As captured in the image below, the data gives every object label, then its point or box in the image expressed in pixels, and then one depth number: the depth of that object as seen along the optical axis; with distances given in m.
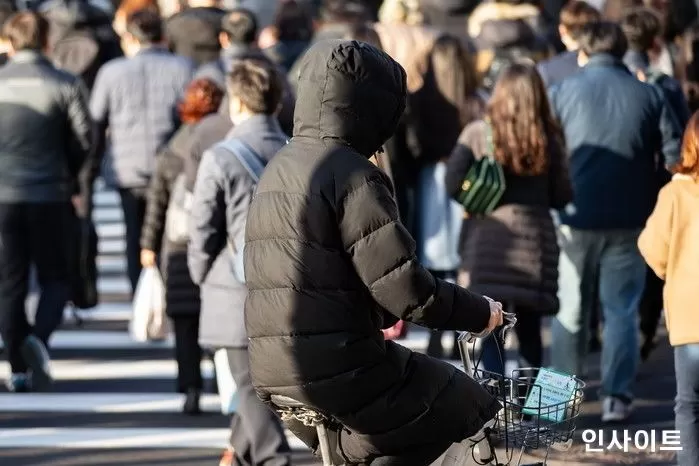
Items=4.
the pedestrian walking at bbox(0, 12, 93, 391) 20.16
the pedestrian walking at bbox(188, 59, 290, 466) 15.29
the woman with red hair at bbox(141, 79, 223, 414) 18.30
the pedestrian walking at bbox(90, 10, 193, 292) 23.61
